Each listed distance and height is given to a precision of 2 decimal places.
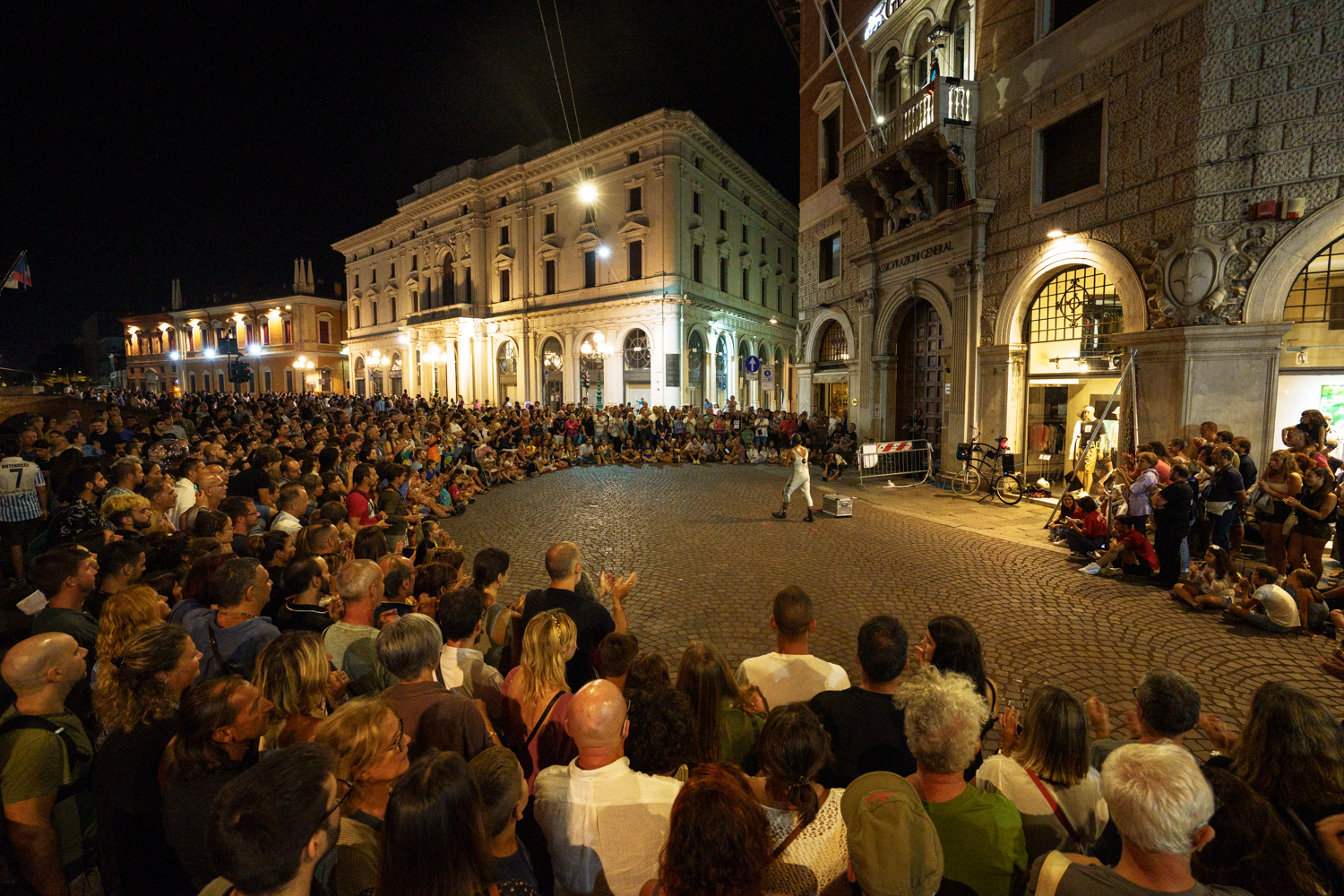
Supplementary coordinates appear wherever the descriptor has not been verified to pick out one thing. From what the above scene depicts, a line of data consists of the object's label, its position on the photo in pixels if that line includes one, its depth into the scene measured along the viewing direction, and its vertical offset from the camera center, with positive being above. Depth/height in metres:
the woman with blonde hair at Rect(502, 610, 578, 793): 2.54 -1.30
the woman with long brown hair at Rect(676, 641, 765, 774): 2.63 -1.38
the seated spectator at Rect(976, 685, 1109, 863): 2.25 -1.51
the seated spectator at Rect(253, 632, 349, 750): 2.47 -1.17
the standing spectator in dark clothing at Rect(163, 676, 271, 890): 2.05 -1.22
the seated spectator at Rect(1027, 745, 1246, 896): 1.67 -1.24
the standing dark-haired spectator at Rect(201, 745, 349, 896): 1.43 -1.03
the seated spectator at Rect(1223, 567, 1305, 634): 5.61 -2.05
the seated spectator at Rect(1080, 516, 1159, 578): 7.43 -2.00
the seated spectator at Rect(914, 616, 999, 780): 3.08 -1.32
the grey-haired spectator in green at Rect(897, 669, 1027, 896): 2.04 -1.43
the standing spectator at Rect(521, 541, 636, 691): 3.43 -1.23
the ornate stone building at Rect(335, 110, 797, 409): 31.12 +8.46
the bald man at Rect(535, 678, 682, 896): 2.01 -1.39
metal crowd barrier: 14.57 -1.55
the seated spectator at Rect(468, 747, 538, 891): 1.82 -1.25
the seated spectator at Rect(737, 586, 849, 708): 3.07 -1.40
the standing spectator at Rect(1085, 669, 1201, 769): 2.46 -1.33
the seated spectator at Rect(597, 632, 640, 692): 2.91 -1.23
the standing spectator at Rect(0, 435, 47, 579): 6.71 -0.96
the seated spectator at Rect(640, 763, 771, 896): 1.56 -1.18
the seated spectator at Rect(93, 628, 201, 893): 2.21 -1.32
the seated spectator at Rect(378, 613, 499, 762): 2.46 -1.24
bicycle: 11.88 -1.52
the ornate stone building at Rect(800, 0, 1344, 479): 8.59 +3.46
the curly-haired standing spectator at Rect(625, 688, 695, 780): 2.16 -1.21
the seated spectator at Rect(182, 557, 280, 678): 3.18 -1.18
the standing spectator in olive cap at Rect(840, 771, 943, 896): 1.83 -1.40
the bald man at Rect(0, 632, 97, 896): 2.25 -1.38
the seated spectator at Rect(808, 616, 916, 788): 2.54 -1.40
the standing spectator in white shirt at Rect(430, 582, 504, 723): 3.12 -1.33
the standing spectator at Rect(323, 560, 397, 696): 3.19 -1.25
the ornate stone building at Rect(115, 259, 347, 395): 57.09 +7.77
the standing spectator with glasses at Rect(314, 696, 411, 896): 1.94 -1.19
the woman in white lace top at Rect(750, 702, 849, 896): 2.00 -1.43
